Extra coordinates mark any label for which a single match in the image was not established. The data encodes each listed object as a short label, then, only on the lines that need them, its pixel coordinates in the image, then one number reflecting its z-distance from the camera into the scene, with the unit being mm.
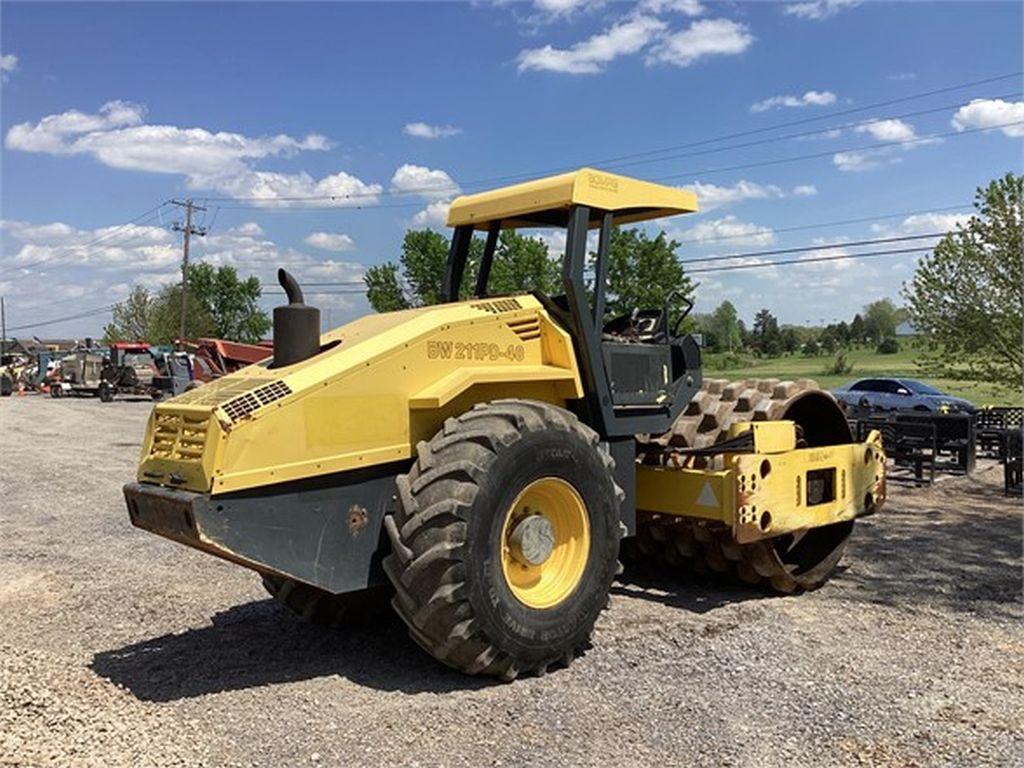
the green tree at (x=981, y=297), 19750
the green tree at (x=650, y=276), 28088
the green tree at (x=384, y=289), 55841
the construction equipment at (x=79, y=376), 41812
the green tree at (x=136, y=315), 77688
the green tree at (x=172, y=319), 71875
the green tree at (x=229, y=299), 83625
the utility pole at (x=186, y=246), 54188
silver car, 25859
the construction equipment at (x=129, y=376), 38375
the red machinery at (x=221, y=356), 27844
